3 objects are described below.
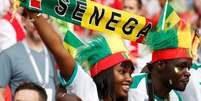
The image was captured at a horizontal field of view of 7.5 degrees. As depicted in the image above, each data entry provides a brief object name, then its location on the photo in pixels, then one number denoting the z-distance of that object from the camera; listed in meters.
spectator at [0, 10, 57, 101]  11.01
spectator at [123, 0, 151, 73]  14.79
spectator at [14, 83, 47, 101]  8.64
